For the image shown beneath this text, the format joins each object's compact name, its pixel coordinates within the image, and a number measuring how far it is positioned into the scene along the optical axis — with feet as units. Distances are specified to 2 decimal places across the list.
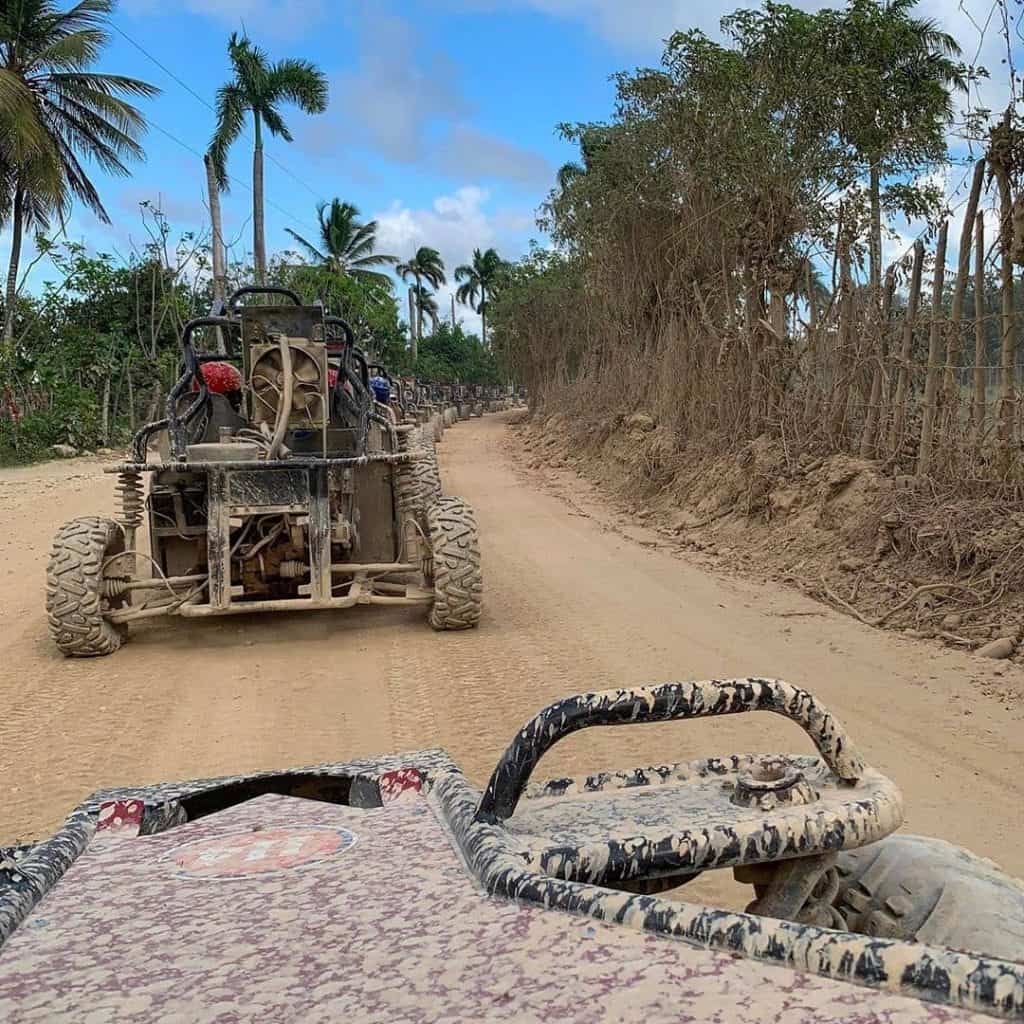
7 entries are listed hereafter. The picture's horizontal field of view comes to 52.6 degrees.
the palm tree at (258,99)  99.25
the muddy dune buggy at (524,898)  3.83
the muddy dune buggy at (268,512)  20.71
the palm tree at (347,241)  157.58
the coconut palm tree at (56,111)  78.84
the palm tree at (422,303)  234.58
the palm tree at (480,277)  250.16
